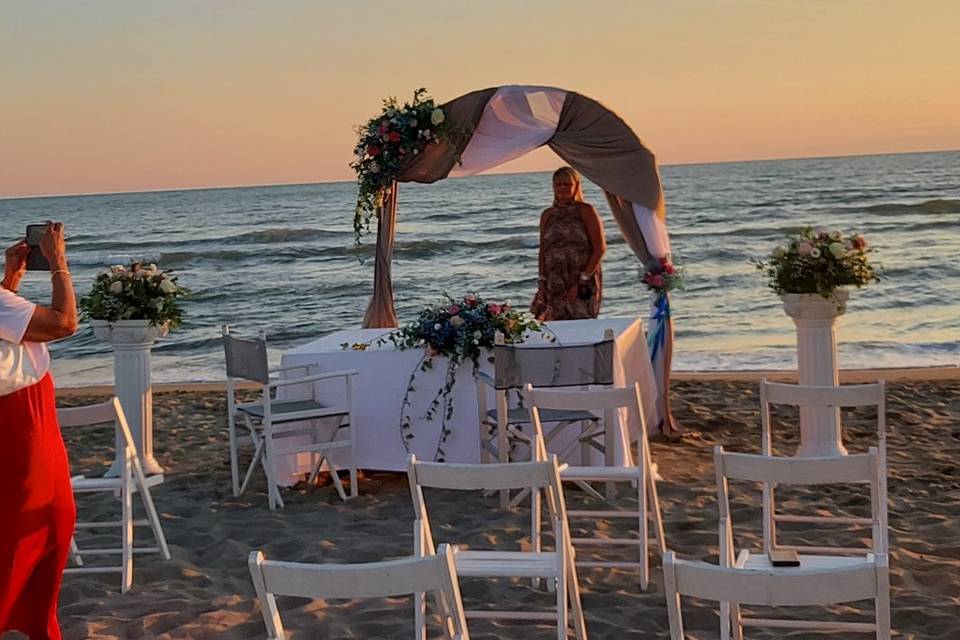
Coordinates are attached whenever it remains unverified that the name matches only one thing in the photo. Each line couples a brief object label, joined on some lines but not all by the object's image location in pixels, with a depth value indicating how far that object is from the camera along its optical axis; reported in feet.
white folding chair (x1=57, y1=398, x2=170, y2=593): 16.98
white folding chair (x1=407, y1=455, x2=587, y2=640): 12.44
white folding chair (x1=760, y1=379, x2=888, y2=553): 16.39
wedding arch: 26.03
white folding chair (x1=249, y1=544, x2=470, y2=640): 9.12
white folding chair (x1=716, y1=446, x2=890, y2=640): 12.26
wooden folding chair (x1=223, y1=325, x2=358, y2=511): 21.31
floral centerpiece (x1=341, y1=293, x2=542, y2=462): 21.74
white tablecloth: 21.97
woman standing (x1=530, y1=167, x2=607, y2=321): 26.25
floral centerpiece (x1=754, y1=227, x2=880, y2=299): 22.75
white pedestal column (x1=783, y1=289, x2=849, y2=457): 23.17
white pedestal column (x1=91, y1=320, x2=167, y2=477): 23.66
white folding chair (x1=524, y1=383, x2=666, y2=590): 16.76
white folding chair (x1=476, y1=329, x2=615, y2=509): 19.52
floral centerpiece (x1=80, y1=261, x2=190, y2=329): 23.63
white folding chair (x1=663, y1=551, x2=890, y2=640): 8.70
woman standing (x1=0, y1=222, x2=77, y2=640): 12.43
